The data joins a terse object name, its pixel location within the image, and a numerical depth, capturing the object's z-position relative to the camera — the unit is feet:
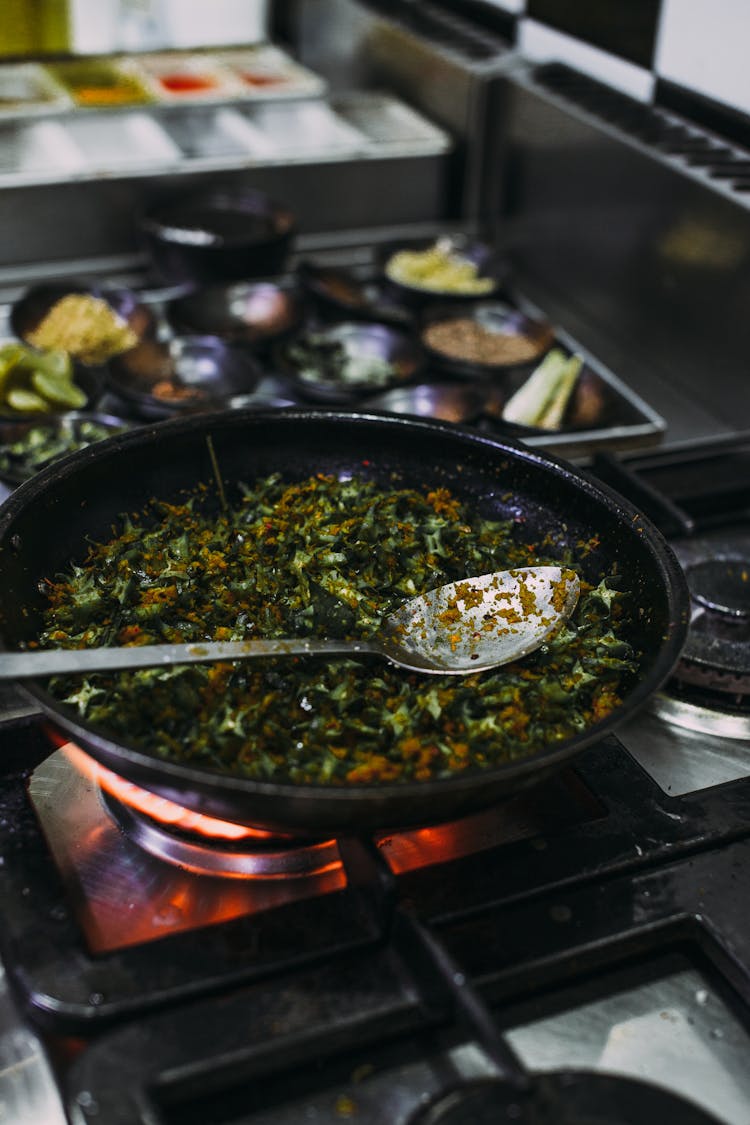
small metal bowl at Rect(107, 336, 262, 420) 6.39
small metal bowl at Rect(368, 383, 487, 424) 6.30
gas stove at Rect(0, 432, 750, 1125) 3.09
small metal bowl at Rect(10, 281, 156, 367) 7.14
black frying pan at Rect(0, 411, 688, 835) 2.98
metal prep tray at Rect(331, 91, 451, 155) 8.50
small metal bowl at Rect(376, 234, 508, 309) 7.53
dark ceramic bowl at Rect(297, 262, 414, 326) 7.43
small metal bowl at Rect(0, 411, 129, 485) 5.66
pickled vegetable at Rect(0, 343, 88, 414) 6.14
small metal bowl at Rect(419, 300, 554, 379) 6.81
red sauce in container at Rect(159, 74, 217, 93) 9.18
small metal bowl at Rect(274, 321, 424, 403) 6.45
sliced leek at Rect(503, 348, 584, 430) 6.41
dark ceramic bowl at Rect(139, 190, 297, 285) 7.43
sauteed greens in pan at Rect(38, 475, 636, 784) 3.46
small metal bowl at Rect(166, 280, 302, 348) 7.28
